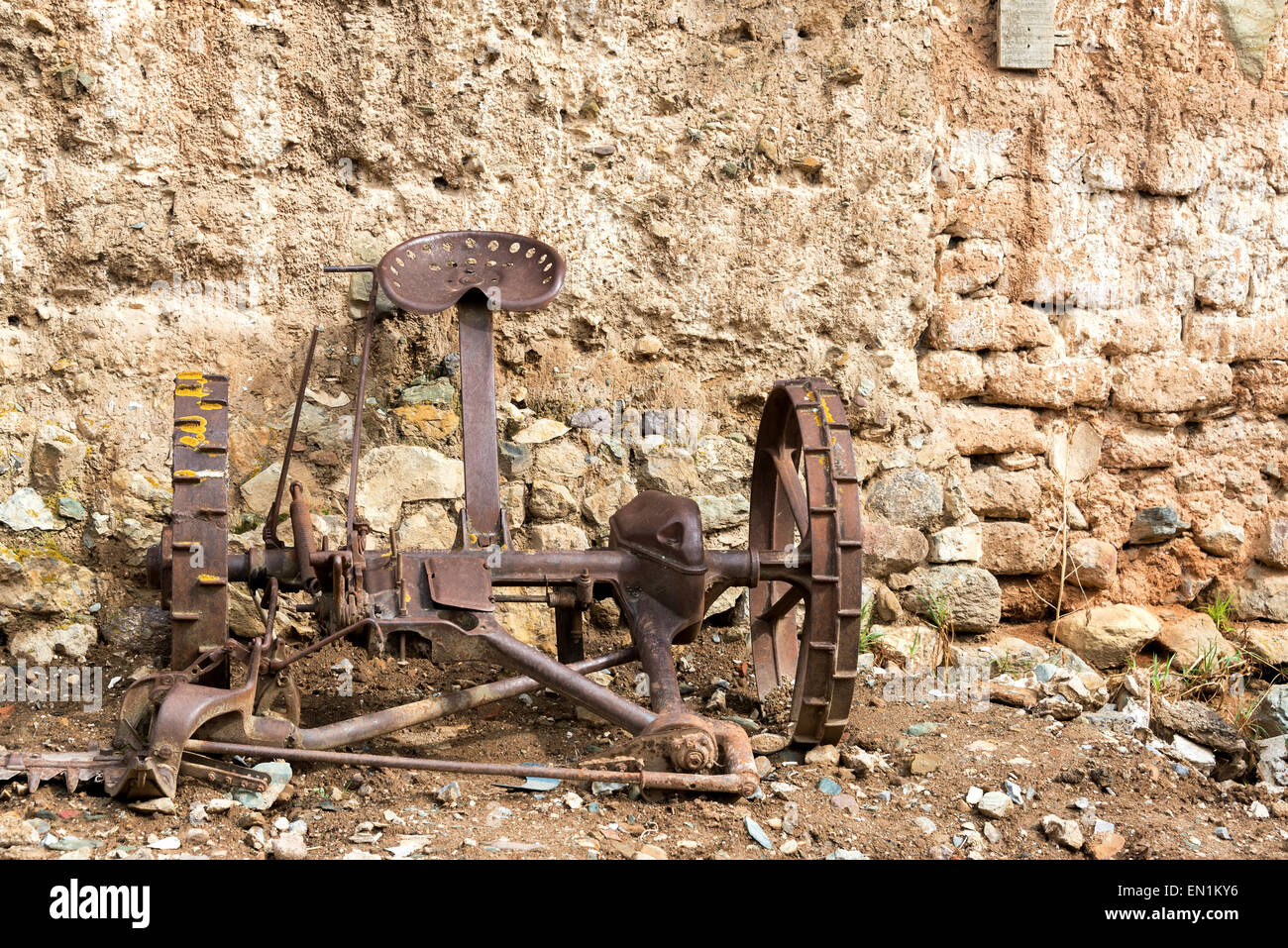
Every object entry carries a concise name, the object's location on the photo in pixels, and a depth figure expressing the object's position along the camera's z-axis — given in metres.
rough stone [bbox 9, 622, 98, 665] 3.63
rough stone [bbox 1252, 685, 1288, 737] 3.94
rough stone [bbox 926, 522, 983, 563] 4.38
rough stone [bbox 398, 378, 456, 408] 3.93
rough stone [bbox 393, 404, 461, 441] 3.92
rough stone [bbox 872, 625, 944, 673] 4.19
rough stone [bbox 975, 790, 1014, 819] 2.94
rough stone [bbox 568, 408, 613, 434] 4.10
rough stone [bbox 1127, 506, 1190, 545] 4.63
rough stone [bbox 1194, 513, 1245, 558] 4.67
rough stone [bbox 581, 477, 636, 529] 4.09
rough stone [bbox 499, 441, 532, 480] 4.00
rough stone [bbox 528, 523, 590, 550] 4.02
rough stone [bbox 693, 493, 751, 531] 4.17
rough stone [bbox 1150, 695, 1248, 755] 3.60
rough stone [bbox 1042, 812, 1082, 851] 2.78
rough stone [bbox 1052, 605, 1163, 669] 4.45
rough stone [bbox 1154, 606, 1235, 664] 4.51
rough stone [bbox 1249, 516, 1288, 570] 4.70
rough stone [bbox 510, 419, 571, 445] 4.03
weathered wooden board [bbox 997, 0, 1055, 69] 4.36
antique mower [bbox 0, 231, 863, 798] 2.72
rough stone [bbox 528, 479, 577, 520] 4.03
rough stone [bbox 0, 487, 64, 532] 3.65
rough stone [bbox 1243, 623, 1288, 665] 4.63
